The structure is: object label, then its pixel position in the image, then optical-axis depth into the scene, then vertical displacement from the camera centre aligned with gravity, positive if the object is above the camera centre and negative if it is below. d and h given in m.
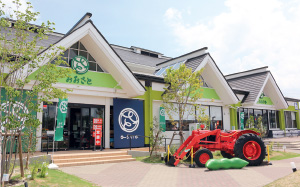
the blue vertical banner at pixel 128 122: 14.60 -0.19
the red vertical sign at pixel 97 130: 13.34 -0.60
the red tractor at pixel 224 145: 10.09 -1.12
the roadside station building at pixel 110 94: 13.48 +1.55
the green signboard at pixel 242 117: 21.87 +0.09
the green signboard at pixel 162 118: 16.61 +0.05
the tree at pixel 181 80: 13.24 +2.04
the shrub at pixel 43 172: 6.94 -1.46
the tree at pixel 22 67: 6.26 +1.35
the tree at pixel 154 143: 12.57 -1.22
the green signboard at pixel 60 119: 10.86 -0.01
